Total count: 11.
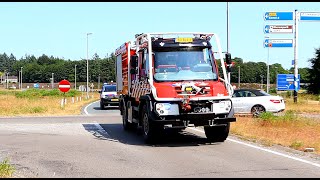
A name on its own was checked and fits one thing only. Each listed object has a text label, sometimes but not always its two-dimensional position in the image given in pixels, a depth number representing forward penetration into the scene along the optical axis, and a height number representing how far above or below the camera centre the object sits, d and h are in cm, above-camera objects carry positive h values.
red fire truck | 1216 -22
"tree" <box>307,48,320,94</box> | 7056 +27
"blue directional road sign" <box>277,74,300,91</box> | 3566 -32
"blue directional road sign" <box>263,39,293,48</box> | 3484 +256
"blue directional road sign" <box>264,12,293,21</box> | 3412 +447
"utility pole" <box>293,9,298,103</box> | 3531 +178
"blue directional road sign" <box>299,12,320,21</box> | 3483 +452
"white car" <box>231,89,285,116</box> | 2308 -122
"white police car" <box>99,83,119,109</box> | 3481 -150
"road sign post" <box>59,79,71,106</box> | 3359 -61
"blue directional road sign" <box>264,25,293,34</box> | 3431 +355
